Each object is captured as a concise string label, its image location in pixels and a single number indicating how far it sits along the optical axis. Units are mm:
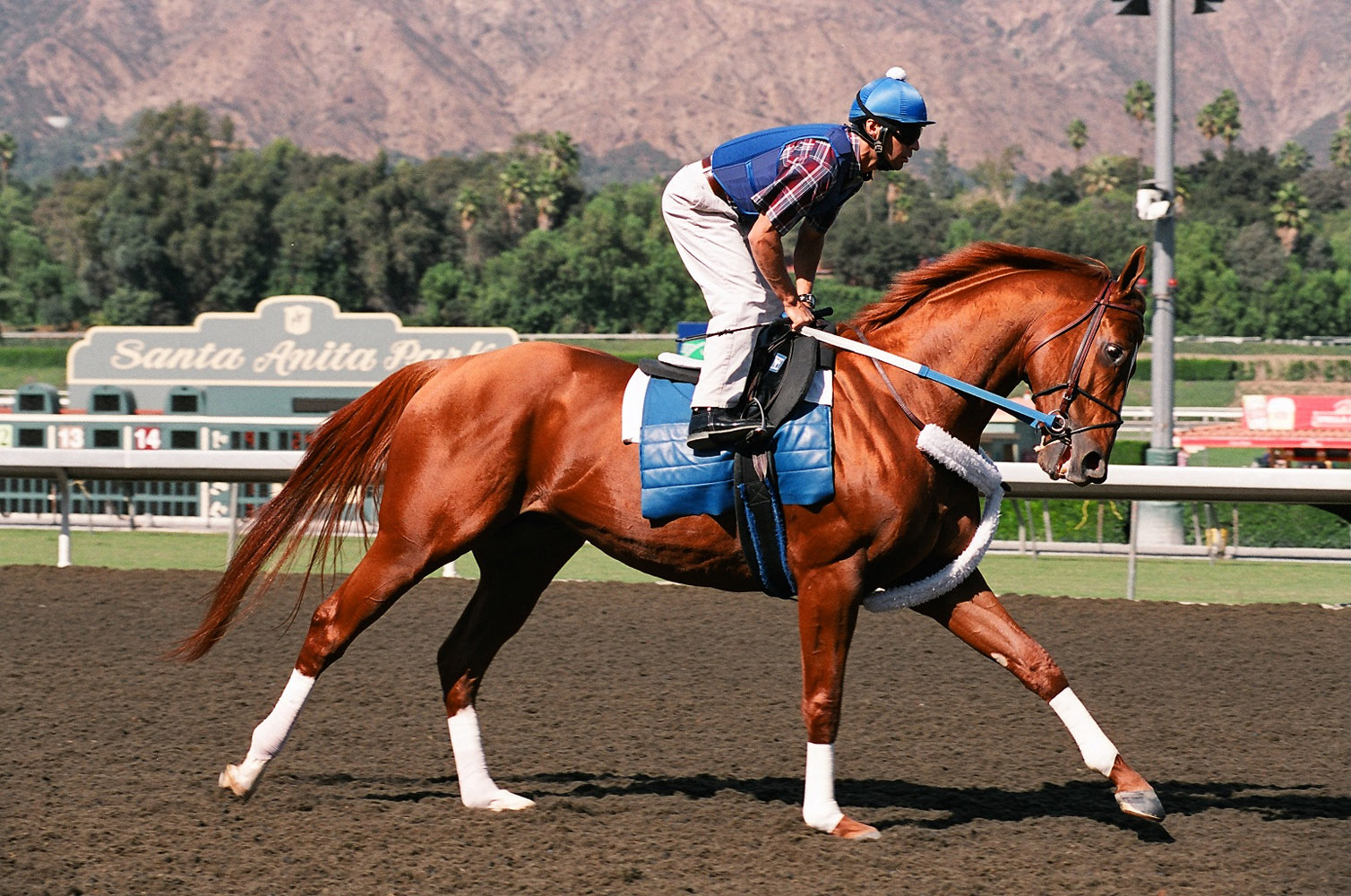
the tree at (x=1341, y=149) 163962
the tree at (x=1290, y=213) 112062
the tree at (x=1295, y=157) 157925
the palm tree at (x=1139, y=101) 138375
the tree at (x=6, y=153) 157862
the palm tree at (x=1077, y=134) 167375
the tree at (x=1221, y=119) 151125
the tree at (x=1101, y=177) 151625
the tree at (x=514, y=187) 120625
